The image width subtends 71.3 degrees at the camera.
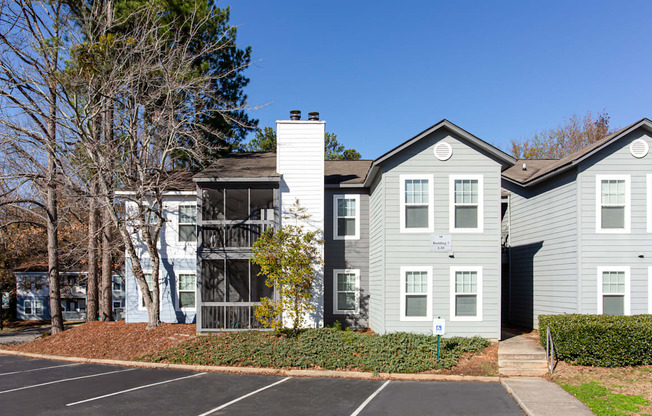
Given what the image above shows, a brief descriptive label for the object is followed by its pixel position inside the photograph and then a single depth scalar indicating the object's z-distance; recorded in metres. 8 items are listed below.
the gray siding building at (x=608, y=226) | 13.38
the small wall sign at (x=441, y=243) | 14.27
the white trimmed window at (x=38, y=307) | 34.84
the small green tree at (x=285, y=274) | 14.64
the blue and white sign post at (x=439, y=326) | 12.02
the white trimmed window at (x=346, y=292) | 17.19
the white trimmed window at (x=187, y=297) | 17.97
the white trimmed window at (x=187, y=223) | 18.17
